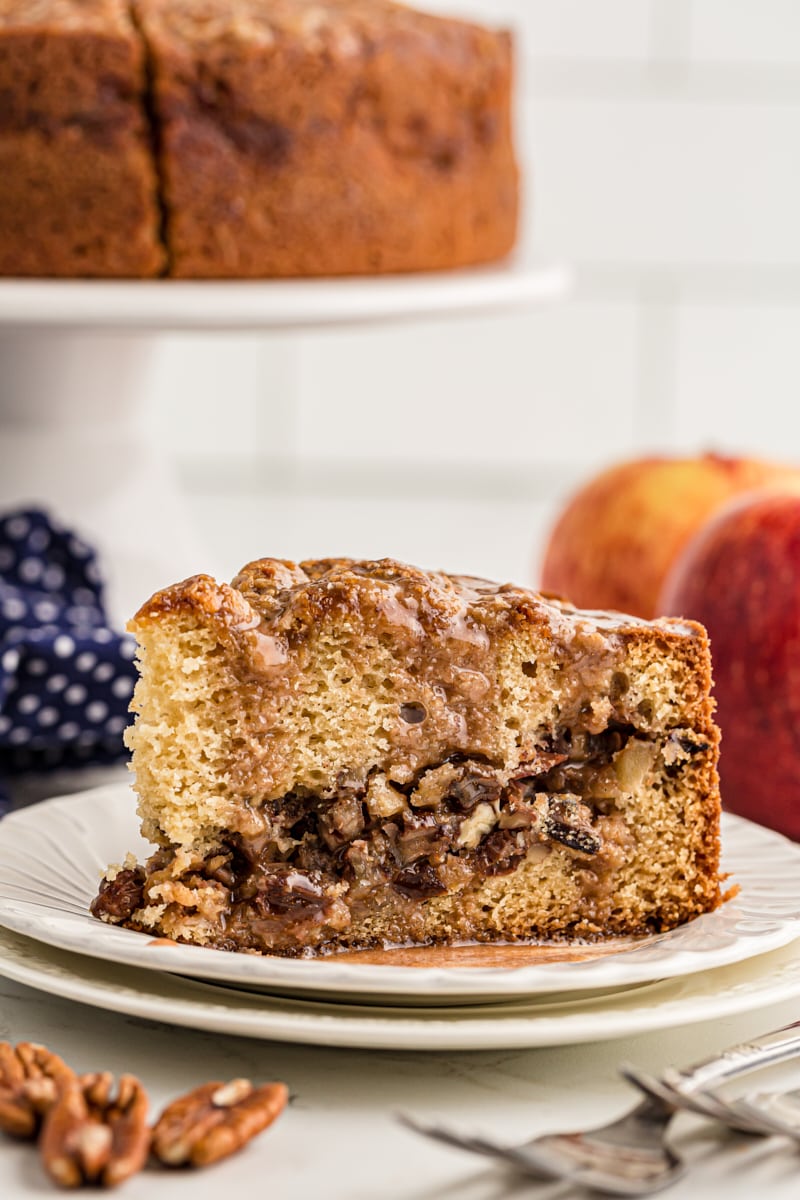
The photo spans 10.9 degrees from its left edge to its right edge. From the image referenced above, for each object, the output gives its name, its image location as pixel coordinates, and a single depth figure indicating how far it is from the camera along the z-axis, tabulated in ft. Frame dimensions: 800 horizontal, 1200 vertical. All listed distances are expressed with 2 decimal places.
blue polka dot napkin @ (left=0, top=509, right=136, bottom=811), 2.72
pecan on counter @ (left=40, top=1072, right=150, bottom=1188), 2.21
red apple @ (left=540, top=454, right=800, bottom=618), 2.94
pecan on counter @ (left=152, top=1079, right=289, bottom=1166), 2.22
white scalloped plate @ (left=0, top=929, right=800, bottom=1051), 2.27
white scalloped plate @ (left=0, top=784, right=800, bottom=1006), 2.29
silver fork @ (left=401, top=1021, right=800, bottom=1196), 2.19
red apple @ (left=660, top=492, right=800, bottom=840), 2.66
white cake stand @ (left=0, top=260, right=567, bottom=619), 2.84
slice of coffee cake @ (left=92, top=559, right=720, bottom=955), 2.41
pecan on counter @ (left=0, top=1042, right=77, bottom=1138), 2.24
